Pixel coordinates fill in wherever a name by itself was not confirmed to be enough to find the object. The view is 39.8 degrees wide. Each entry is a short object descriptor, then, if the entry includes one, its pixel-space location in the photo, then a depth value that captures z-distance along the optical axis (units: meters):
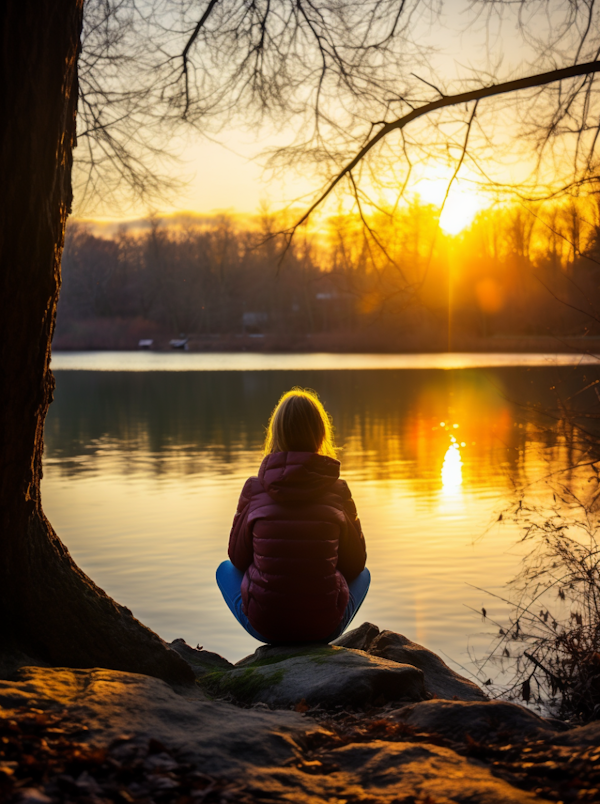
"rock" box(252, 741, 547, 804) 2.36
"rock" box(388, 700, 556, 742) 2.95
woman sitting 3.72
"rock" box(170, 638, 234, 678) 4.53
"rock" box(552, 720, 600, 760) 2.84
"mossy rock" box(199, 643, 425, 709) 3.41
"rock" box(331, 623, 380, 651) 4.86
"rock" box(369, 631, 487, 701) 4.28
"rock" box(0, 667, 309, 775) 2.60
